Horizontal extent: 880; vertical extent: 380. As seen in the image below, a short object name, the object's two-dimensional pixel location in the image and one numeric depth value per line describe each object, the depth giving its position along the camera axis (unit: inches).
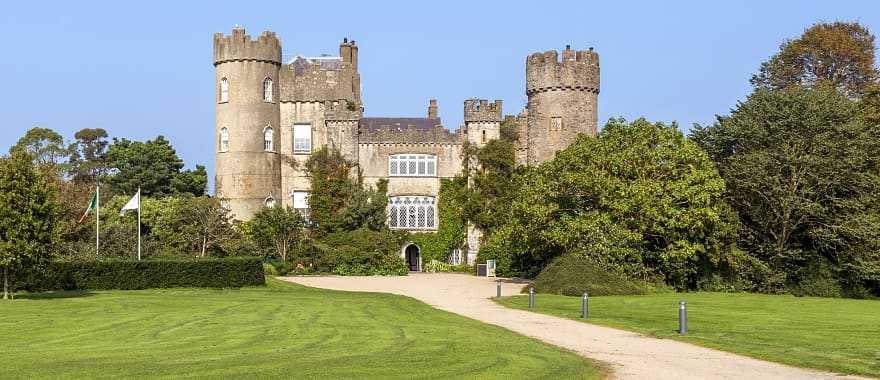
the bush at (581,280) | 1391.5
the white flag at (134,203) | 1748.2
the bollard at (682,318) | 834.2
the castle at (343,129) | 2234.3
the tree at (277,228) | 2100.1
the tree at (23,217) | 1322.6
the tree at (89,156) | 3080.7
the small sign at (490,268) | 2054.6
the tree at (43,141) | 2940.5
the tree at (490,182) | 2228.1
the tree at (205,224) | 2068.2
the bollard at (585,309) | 1003.3
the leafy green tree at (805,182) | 1598.2
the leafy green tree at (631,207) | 1518.2
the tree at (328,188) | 2225.6
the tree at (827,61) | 2069.4
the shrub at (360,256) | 2062.0
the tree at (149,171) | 2650.1
